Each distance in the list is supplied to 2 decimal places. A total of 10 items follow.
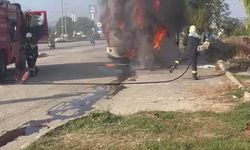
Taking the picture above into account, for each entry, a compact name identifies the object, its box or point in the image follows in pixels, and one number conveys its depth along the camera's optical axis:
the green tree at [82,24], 127.12
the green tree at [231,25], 38.94
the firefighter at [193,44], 16.25
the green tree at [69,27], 123.12
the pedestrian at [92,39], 51.72
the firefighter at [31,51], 18.66
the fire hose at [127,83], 15.22
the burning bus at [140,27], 20.64
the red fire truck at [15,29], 17.64
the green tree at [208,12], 33.50
